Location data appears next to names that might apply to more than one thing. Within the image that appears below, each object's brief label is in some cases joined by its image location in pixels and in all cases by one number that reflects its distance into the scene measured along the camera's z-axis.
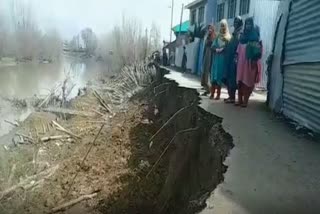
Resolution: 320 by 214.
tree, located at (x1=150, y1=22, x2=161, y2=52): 22.14
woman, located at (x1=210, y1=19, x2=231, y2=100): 4.50
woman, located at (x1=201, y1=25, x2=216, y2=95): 5.20
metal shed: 3.06
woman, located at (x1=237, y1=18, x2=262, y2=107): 3.98
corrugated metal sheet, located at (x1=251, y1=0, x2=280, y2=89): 6.30
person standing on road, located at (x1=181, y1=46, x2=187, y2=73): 12.32
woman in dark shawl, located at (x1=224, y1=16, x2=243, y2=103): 4.37
